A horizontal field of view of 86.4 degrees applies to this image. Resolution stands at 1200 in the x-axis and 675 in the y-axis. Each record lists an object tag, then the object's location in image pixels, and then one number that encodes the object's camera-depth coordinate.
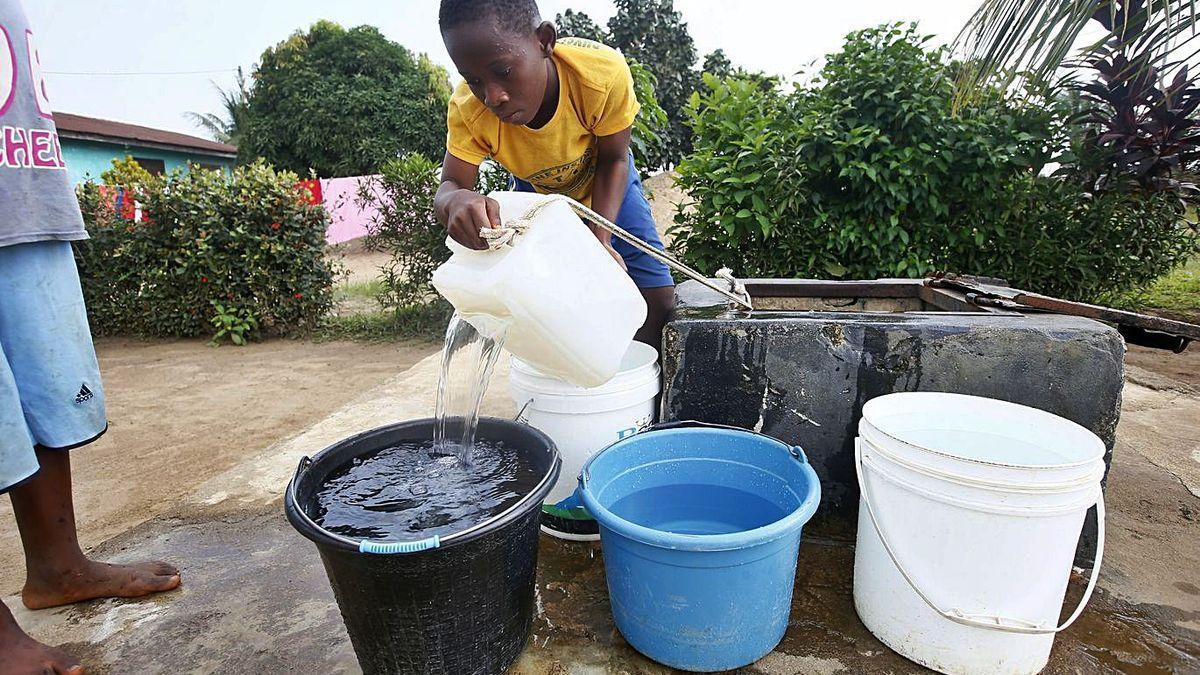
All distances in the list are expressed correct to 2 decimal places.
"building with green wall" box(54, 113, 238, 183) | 12.71
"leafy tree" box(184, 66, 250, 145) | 19.56
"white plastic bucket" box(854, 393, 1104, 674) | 1.42
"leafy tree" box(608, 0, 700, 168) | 8.40
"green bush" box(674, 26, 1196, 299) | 3.66
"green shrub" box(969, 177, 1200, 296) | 4.14
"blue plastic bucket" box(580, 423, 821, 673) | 1.44
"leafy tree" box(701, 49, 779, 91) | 9.35
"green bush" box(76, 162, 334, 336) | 5.93
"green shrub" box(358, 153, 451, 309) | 6.23
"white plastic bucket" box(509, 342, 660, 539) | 2.00
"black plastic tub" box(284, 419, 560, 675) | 1.30
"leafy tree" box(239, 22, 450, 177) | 17.08
